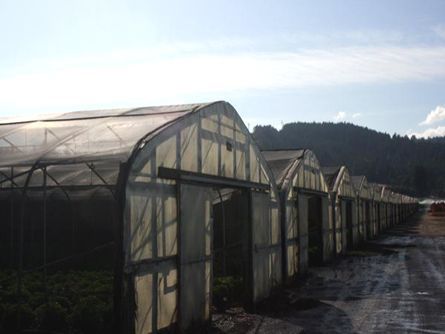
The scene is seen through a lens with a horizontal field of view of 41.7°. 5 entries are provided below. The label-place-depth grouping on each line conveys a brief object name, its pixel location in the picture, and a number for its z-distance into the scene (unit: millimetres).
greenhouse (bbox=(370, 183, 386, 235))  53438
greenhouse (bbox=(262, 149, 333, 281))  20281
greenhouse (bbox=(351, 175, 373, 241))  40634
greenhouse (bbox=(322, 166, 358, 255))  30953
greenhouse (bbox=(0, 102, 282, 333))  9781
